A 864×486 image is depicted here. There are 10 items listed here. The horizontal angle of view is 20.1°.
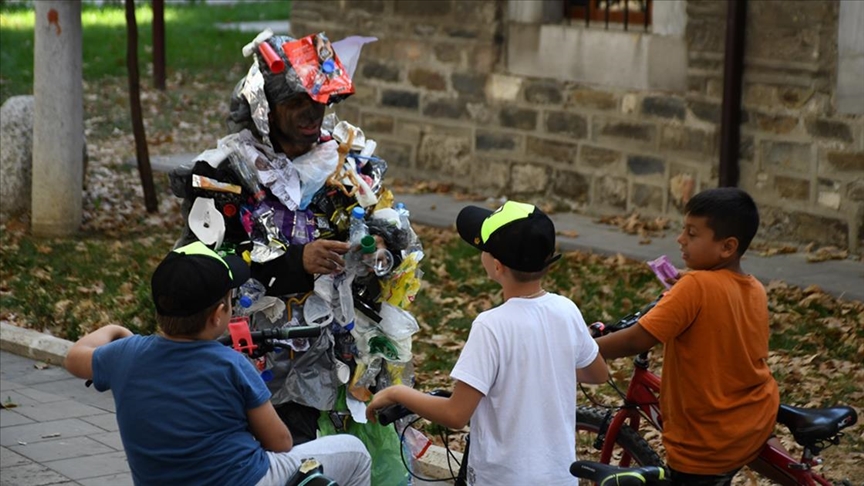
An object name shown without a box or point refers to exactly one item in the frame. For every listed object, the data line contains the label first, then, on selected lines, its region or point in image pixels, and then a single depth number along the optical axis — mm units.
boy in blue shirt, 6853
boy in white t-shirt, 6991
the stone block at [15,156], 20643
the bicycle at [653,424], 7960
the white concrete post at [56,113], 19284
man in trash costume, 8323
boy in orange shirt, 7731
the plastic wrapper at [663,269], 8141
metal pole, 18207
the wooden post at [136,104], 20582
